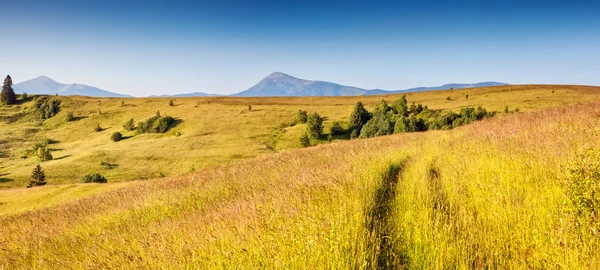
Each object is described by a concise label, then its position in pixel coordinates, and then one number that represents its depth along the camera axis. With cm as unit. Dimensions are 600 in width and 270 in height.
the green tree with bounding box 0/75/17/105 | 13588
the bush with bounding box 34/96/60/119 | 12092
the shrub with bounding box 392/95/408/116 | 8348
